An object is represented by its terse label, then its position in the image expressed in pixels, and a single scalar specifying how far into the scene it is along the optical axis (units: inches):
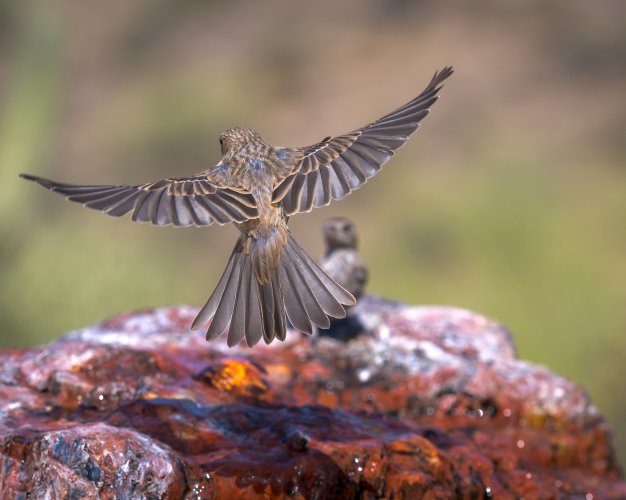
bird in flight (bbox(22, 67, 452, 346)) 340.8
